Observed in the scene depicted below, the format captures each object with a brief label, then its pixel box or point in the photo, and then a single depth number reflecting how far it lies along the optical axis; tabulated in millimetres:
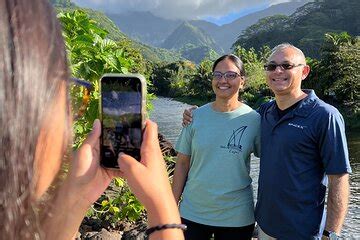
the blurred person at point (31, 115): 492
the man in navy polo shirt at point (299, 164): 2389
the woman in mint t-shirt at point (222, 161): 2709
